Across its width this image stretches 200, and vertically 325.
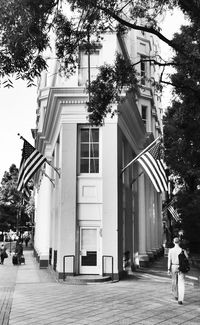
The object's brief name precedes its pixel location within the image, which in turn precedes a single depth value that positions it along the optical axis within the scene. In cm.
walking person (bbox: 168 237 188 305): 1111
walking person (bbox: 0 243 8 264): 2707
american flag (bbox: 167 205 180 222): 2828
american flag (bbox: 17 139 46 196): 1769
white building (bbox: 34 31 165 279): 1747
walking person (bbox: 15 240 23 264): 2621
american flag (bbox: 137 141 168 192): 1693
